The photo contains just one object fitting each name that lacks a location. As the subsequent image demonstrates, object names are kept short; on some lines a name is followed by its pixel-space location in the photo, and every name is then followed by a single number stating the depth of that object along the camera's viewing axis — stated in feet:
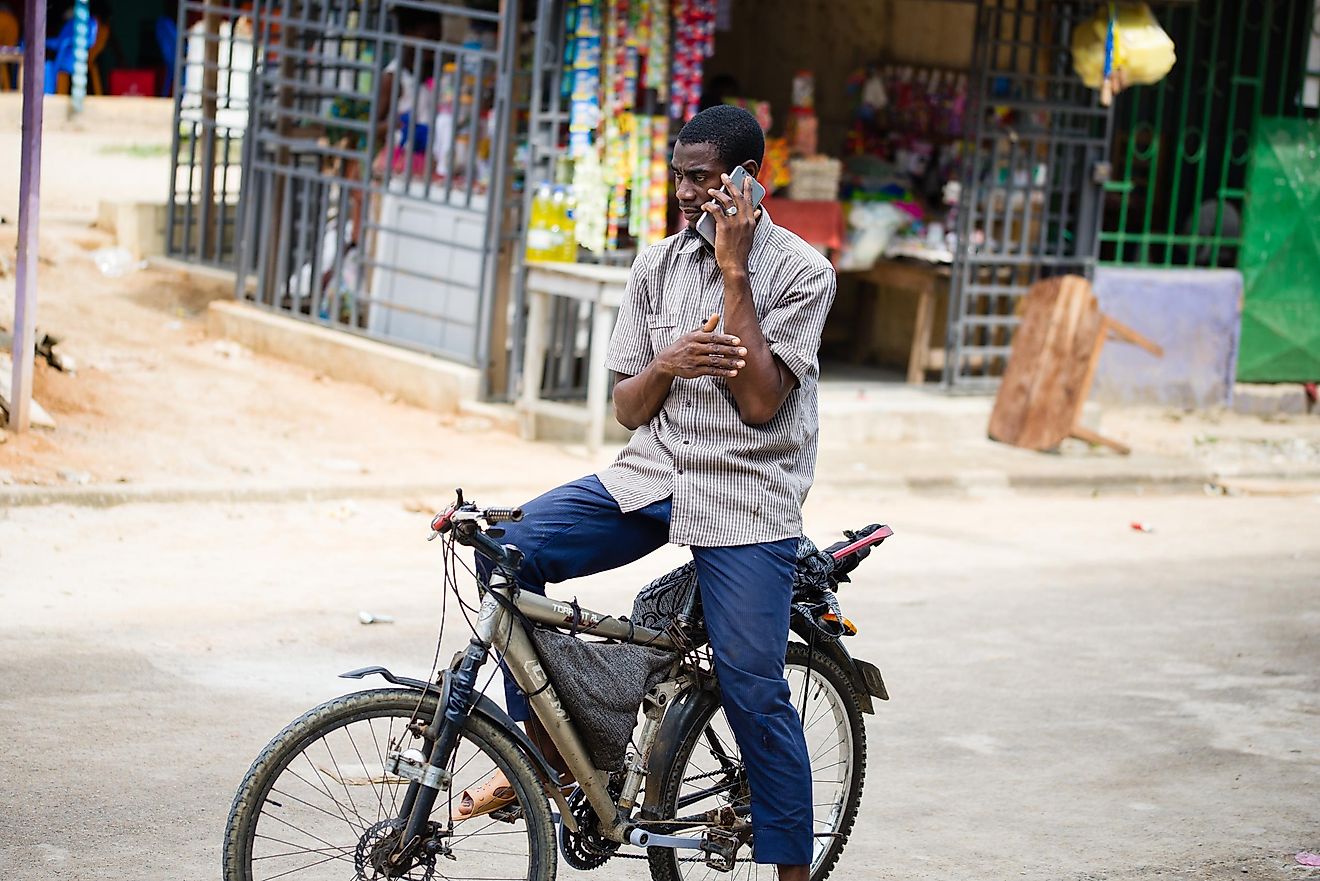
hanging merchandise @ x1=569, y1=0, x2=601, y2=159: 32.48
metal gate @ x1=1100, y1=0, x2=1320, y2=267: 42.65
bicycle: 11.28
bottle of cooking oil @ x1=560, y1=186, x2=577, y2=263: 32.96
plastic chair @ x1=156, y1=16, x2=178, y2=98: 66.90
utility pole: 26.96
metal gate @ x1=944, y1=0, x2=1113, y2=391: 39.42
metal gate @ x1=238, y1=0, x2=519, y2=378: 34.30
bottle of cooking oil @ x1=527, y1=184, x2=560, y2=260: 32.94
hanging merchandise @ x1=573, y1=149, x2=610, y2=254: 32.89
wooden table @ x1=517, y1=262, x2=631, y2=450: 31.48
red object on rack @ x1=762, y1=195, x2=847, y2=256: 38.65
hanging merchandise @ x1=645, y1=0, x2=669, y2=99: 33.19
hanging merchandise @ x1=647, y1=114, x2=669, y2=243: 33.94
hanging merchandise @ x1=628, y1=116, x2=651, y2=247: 33.71
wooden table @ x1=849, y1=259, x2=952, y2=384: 41.11
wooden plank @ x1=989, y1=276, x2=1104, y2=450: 36.76
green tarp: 43.80
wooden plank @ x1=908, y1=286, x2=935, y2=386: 40.96
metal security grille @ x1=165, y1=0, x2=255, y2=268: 43.98
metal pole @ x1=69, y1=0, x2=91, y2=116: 59.36
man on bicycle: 11.73
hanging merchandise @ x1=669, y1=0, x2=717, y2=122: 33.76
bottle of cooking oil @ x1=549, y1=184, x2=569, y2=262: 32.81
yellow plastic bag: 36.91
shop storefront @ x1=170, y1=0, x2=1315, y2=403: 33.24
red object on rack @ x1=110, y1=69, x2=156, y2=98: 67.31
